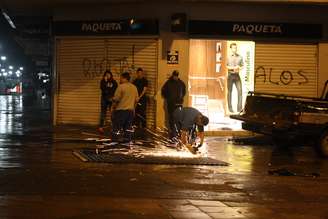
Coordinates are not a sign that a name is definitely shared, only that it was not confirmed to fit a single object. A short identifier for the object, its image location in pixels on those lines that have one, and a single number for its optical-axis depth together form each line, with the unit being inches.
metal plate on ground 523.2
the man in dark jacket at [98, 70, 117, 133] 797.9
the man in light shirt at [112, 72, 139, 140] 638.5
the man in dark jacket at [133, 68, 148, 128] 791.7
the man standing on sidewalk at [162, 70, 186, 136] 763.4
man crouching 592.1
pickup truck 611.2
